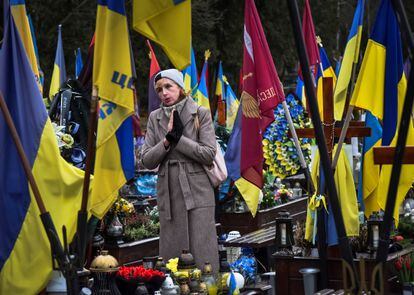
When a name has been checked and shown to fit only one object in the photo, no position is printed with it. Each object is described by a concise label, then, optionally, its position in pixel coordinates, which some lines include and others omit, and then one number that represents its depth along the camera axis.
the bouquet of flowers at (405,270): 12.69
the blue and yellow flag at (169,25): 8.25
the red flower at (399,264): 12.85
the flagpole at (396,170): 7.40
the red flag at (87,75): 16.17
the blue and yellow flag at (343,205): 12.98
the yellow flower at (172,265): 11.19
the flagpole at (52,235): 7.89
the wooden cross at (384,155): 8.56
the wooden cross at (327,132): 12.65
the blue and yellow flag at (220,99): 24.90
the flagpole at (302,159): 13.47
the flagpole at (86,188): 8.13
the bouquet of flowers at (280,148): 22.45
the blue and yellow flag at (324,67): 19.09
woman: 12.20
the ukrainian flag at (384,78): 11.59
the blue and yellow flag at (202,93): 21.84
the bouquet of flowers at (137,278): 10.73
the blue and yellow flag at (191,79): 21.89
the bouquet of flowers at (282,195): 22.21
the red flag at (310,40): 19.40
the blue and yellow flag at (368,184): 13.88
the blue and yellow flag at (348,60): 13.46
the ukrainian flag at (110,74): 8.39
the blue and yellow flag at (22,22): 13.16
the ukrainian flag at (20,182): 9.51
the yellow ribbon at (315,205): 12.86
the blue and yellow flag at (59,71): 25.18
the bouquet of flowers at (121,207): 15.39
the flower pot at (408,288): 12.28
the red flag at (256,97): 14.22
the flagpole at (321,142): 7.67
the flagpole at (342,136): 11.65
